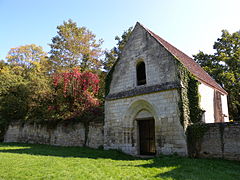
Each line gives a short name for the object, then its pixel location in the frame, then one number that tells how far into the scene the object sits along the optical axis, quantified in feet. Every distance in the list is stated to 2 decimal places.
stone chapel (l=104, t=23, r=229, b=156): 31.53
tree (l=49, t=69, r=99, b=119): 49.57
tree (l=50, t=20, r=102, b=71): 74.23
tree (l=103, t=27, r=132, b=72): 76.07
